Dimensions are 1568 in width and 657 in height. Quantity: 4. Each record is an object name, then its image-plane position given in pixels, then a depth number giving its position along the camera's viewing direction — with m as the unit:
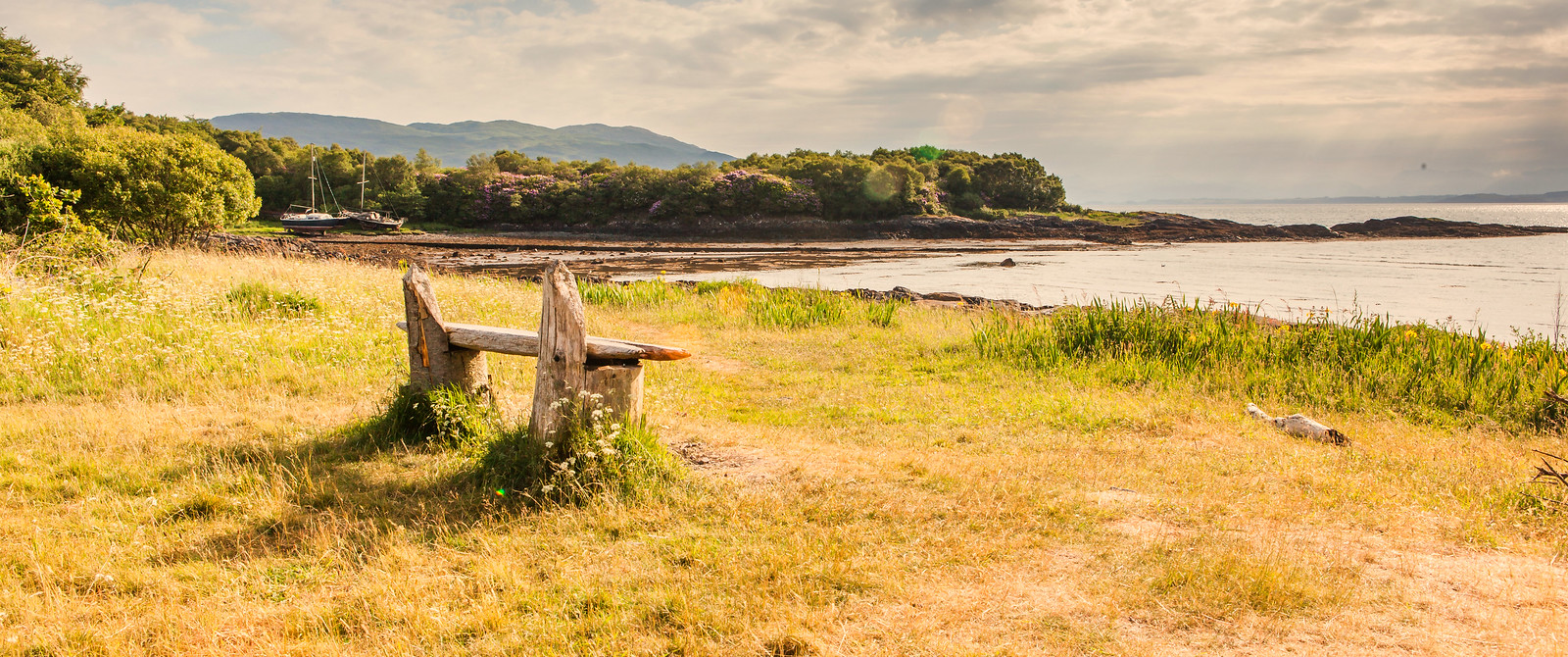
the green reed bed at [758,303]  14.12
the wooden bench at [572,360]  4.99
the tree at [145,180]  19.98
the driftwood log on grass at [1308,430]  7.16
